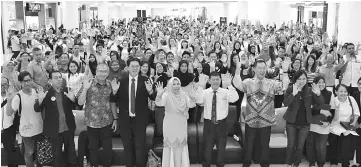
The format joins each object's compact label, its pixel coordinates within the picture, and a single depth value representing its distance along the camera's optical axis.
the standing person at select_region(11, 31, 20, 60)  15.30
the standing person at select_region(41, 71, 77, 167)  4.78
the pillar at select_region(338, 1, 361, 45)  11.97
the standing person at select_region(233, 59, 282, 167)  5.02
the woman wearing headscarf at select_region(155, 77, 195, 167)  4.86
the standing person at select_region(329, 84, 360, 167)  5.18
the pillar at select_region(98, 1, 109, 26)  34.71
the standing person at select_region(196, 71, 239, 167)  5.04
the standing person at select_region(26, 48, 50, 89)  6.46
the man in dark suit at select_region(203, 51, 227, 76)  6.85
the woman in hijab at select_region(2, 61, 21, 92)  5.61
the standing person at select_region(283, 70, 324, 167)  4.98
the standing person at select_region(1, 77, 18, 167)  4.79
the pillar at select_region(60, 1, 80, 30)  24.33
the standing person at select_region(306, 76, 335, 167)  5.10
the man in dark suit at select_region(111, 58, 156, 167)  4.95
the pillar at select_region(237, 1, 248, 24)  28.41
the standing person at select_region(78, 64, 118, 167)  4.85
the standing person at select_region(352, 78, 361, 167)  5.35
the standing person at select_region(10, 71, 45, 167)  4.71
